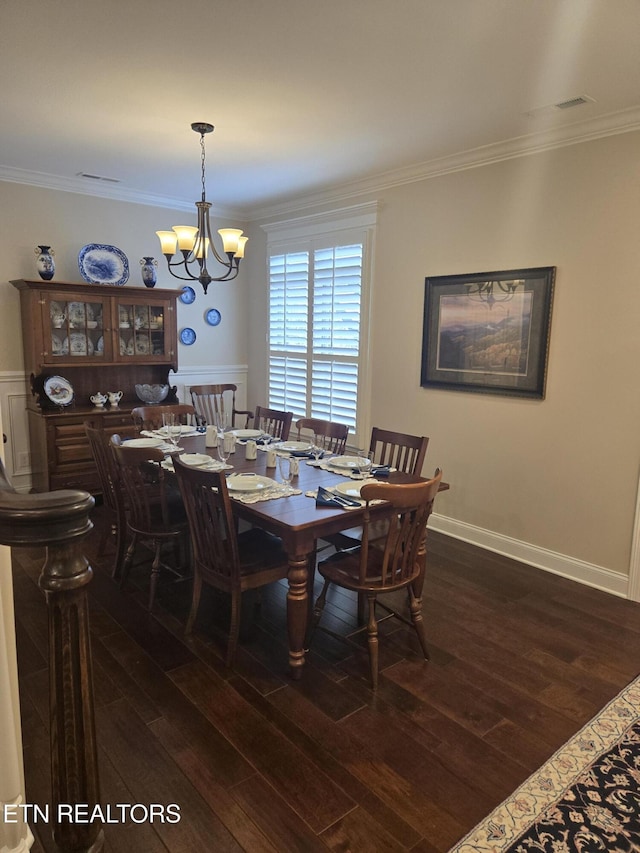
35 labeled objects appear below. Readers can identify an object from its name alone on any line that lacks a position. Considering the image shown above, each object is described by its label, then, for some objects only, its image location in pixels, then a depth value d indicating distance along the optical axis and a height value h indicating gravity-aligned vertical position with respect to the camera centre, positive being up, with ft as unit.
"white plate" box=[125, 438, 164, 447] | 11.89 -2.29
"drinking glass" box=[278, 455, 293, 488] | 10.01 -2.50
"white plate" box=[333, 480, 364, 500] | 9.12 -2.47
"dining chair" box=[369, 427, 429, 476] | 10.88 -2.07
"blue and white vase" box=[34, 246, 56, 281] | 15.21 +1.89
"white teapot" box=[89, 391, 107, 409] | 16.61 -1.95
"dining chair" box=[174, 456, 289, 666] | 8.29 -3.35
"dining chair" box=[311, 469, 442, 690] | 7.67 -3.40
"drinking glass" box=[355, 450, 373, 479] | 10.55 -2.38
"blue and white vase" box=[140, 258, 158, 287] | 17.06 +1.89
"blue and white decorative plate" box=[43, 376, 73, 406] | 15.87 -1.62
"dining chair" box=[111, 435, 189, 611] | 9.75 -3.15
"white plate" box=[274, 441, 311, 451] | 12.33 -2.36
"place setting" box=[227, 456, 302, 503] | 9.04 -2.51
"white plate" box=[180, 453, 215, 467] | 10.71 -2.36
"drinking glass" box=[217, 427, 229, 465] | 11.29 -2.38
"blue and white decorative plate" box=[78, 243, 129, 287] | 16.48 +2.06
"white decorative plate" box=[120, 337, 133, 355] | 17.01 -0.41
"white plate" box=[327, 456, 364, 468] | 10.85 -2.37
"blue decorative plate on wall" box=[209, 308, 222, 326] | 20.06 +0.70
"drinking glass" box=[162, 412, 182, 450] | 12.96 -2.20
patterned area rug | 5.78 -5.06
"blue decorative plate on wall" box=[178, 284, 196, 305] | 19.26 +1.37
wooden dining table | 7.93 -2.73
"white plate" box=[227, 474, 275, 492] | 9.31 -2.46
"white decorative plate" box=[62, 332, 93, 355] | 15.94 -0.31
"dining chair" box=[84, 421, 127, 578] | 10.87 -2.97
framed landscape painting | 12.25 +0.27
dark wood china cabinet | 15.21 -0.65
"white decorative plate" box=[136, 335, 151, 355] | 17.33 -0.32
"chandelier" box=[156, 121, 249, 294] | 11.44 +1.98
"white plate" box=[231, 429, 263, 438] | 13.46 -2.31
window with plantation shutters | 16.40 +0.46
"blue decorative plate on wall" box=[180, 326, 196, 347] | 19.51 -0.01
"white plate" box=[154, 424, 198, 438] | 13.14 -2.25
